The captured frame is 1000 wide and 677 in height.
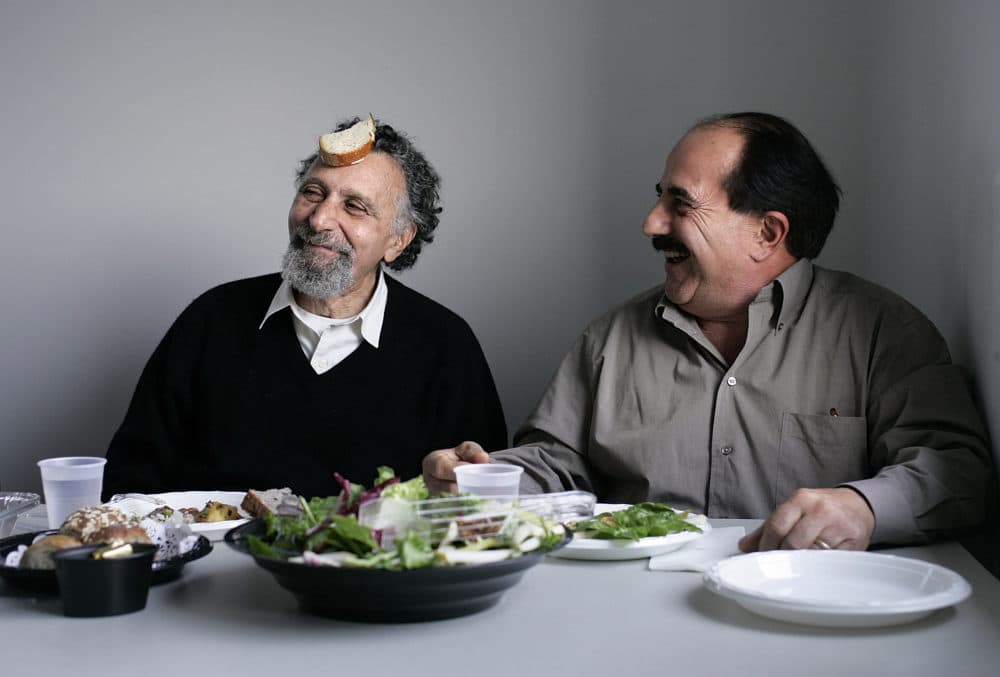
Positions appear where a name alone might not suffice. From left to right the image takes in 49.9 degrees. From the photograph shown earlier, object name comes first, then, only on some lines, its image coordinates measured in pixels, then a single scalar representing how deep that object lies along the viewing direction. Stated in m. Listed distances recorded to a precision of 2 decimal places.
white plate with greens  1.44
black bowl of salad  1.09
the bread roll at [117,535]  1.26
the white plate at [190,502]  1.63
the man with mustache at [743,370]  1.98
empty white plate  1.12
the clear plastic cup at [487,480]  1.36
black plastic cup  1.18
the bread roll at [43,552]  1.26
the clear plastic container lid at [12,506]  1.58
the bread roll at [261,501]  1.73
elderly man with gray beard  2.55
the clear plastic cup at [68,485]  1.54
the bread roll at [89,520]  1.30
